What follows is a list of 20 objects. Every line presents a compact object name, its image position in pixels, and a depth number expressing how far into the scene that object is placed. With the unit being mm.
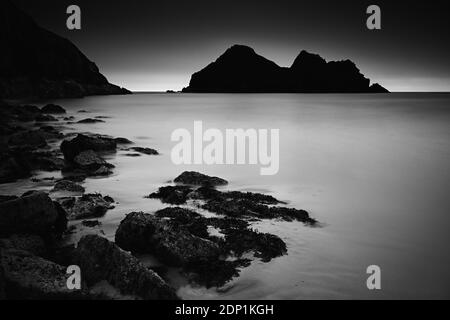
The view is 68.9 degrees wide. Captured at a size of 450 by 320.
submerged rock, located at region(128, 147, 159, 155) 18442
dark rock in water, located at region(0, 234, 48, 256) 5979
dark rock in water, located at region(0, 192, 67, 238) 6402
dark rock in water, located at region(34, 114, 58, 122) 33509
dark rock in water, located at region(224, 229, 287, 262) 6786
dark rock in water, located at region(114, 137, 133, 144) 21047
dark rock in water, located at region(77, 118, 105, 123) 34381
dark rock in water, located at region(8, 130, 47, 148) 18141
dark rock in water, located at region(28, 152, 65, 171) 13312
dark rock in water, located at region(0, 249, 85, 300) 4910
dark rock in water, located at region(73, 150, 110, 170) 13352
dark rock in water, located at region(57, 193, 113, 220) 8320
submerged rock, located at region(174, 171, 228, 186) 11477
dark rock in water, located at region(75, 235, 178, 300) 5176
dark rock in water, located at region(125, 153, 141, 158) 17194
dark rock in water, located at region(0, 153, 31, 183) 11516
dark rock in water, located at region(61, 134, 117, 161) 14141
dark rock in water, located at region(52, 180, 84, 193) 10281
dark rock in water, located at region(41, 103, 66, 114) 44338
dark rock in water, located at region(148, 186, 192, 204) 9648
